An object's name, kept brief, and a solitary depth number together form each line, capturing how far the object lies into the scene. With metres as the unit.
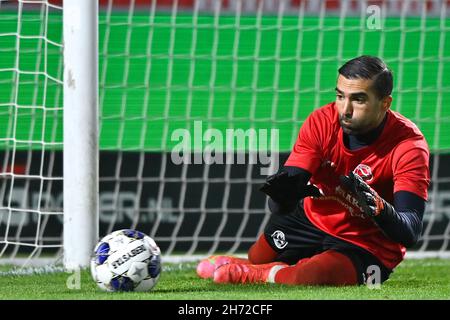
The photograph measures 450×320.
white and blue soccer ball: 8.77
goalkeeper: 9.08
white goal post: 10.95
